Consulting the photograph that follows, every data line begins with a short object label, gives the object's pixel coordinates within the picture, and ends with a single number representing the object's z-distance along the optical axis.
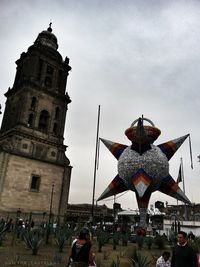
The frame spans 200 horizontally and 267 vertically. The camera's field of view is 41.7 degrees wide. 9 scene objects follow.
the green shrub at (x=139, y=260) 6.66
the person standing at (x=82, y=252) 4.65
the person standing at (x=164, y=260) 6.28
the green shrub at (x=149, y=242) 13.26
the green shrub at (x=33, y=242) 9.66
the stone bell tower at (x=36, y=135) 27.41
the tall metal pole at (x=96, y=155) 16.30
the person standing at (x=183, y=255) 4.50
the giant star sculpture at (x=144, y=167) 16.92
